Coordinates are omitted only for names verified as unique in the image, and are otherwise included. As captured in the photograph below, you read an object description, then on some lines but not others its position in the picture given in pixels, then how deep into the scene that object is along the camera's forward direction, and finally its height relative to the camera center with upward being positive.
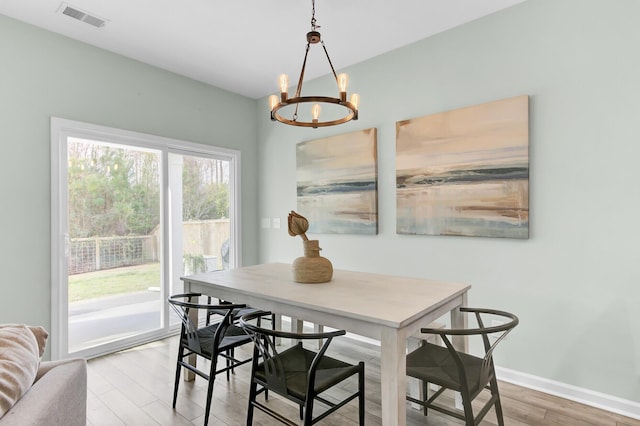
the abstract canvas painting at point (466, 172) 2.41 +0.32
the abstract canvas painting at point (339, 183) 3.24 +0.32
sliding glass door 2.84 -0.14
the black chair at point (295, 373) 1.48 -0.76
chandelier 1.88 +0.66
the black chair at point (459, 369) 1.48 -0.75
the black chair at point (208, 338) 1.96 -0.78
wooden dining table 1.44 -0.44
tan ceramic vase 2.15 -0.33
